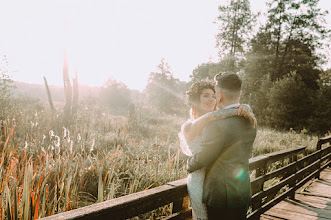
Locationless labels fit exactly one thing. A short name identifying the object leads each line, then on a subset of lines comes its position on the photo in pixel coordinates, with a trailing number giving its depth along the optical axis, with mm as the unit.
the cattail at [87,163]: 2773
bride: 1616
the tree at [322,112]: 18859
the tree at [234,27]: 24828
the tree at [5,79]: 8266
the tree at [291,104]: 19641
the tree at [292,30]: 22453
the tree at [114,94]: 31562
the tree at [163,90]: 31402
